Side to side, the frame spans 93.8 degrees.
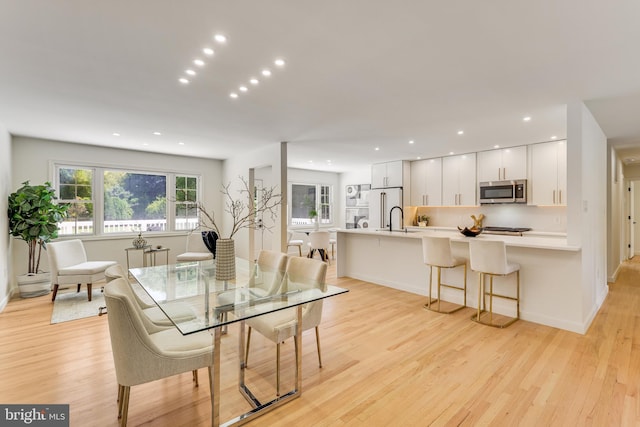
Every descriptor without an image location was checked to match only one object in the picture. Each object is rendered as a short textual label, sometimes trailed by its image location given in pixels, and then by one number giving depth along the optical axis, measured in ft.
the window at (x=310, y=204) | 28.84
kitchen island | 10.64
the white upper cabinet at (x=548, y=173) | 16.93
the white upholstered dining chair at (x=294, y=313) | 7.04
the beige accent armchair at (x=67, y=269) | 13.85
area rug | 12.09
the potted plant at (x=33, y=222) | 14.12
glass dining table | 5.72
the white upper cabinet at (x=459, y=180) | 20.62
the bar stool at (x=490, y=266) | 10.75
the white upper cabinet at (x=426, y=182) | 22.44
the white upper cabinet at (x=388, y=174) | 23.65
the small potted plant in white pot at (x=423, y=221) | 23.49
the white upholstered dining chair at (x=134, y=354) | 5.13
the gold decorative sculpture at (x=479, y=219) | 18.77
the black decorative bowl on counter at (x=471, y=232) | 13.21
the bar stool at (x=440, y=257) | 12.23
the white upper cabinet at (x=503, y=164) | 18.35
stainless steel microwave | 18.08
